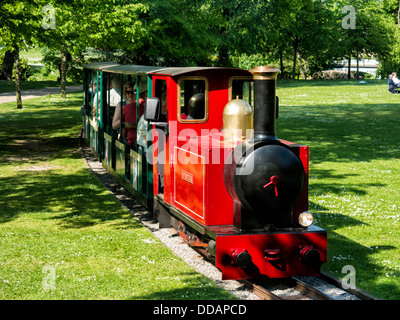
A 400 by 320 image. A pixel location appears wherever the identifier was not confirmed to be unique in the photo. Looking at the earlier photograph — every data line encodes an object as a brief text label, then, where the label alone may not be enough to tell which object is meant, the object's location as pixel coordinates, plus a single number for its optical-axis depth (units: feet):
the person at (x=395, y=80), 130.82
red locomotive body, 23.25
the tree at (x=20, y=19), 54.60
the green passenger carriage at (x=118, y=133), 35.40
